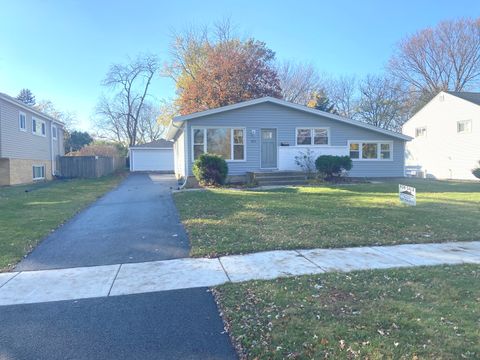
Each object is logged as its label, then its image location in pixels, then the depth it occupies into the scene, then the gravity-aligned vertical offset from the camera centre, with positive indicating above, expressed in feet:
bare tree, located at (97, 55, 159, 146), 153.07 +24.13
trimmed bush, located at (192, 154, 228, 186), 50.88 -0.27
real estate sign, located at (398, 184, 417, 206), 32.65 -2.74
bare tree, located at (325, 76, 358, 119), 139.64 +27.42
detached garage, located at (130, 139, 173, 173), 117.29 +3.22
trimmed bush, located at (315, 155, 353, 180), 54.90 +0.20
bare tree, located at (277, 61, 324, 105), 134.51 +30.50
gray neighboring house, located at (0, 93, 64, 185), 60.70 +4.90
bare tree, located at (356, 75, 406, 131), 129.29 +22.47
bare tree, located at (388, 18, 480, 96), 118.62 +37.49
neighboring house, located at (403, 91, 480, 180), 77.61 +6.66
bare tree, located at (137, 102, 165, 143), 168.34 +20.05
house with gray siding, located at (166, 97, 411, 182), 57.00 +4.83
